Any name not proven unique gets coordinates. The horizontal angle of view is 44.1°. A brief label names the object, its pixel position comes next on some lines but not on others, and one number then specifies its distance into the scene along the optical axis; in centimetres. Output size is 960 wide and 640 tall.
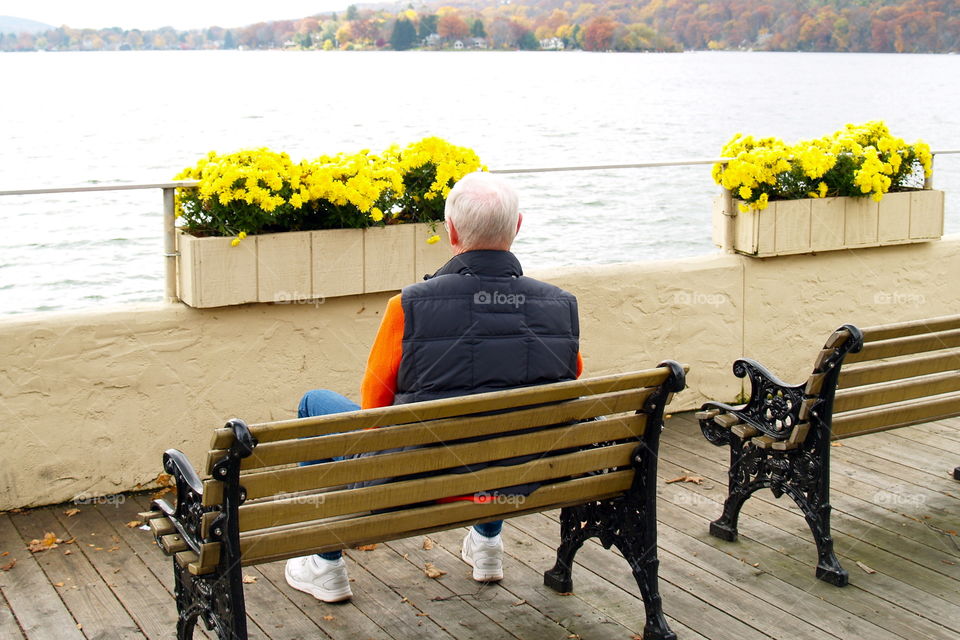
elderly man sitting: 330
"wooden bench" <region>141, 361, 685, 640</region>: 299
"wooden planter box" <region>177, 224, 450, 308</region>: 482
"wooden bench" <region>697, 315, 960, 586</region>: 403
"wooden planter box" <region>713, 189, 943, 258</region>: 616
